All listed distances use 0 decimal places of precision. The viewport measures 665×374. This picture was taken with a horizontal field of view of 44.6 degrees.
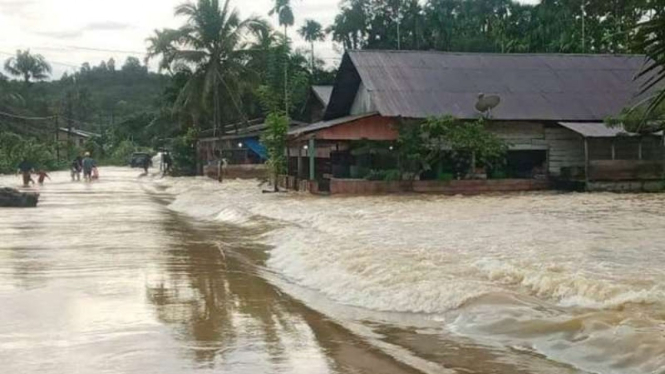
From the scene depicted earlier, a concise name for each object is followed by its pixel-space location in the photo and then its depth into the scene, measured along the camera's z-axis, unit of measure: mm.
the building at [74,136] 83875
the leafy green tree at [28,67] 85750
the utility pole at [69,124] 74025
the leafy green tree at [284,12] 63938
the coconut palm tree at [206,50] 39750
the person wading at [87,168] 41375
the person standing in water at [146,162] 53869
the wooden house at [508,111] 25547
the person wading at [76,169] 42916
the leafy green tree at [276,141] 28516
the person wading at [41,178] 37497
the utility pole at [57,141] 68562
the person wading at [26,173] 34725
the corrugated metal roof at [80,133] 87788
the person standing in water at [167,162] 49725
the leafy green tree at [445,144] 25094
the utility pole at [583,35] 45525
